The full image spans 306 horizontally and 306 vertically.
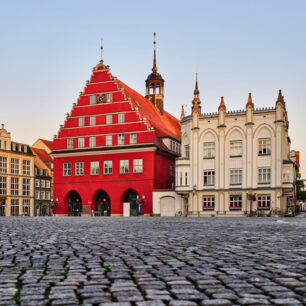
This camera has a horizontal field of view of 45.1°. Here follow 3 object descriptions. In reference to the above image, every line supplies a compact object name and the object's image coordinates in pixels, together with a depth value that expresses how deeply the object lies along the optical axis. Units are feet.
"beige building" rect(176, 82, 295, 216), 120.51
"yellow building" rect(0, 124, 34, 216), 185.48
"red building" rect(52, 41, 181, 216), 136.00
